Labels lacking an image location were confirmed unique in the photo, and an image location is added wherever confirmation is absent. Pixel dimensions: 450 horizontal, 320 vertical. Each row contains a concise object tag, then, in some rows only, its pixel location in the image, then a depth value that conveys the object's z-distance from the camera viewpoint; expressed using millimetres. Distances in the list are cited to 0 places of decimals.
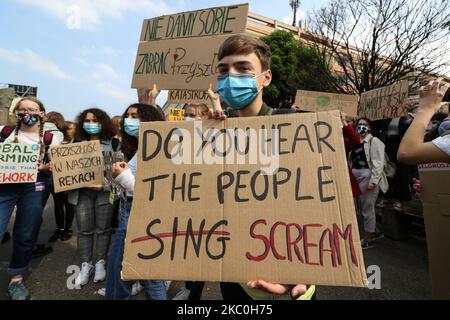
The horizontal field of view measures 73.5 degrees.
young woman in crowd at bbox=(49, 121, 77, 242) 4438
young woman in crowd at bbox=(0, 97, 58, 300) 2707
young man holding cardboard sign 1465
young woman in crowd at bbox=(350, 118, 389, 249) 4328
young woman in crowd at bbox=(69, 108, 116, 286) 3219
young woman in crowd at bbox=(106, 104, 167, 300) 2061
